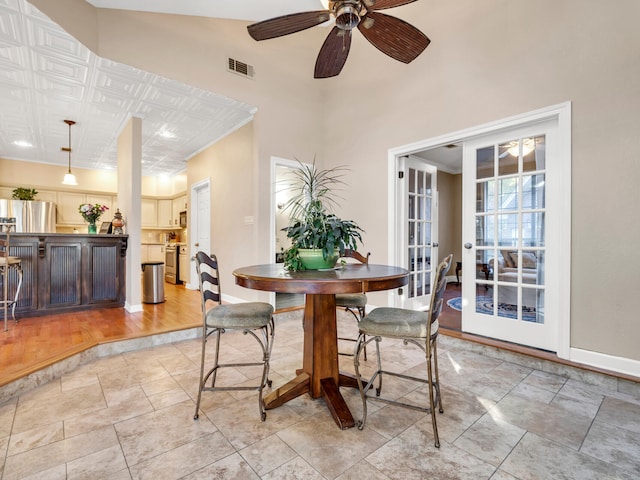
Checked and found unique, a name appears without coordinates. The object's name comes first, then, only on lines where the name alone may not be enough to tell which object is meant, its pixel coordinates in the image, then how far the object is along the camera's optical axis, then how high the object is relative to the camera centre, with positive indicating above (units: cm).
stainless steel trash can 452 -70
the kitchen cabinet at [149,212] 765 +56
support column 402 +29
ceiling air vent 380 +207
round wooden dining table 162 -52
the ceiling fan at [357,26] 202 +144
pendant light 505 +90
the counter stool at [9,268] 300 -34
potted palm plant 201 -3
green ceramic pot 202 -16
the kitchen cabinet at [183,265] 618 -63
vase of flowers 435 +31
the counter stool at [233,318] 188 -52
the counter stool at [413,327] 165 -53
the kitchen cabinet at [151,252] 784 -44
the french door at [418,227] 391 +9
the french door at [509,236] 274 -2
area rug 282 -73
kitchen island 369 -47
